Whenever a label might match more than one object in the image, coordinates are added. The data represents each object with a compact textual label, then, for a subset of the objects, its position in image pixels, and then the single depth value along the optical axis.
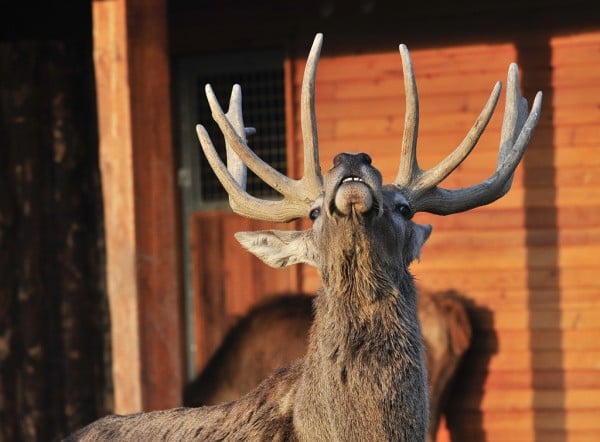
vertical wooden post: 13.23
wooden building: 16.37
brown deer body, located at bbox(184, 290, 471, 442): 16.25
